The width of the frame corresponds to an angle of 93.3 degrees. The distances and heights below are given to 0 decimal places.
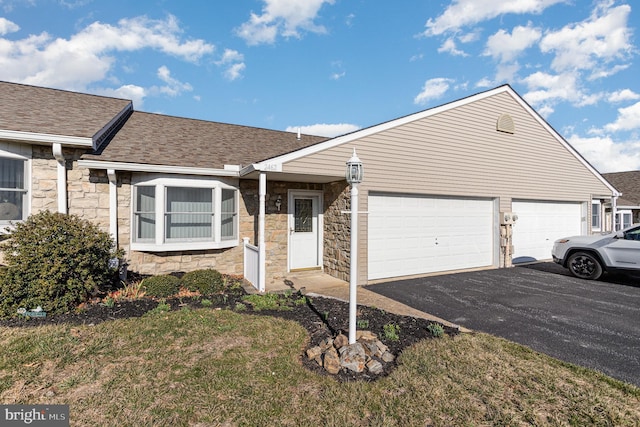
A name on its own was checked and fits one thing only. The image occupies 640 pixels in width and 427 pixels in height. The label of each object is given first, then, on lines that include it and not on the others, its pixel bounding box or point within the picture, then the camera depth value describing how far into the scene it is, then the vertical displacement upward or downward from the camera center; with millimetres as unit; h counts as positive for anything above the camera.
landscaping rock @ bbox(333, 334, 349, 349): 3777 -1593
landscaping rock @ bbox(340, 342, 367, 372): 3397 -1639
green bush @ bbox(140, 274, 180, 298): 6172 -1488
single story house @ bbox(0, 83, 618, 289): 6617 +809
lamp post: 3763 -139
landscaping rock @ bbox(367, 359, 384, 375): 3387 -1716
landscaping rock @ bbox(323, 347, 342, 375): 3395 -1681
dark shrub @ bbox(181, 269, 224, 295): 6457 -1451
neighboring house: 15531 +774
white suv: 7602 -982
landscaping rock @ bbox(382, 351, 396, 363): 3629 -1722
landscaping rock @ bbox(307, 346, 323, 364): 3672 -1694
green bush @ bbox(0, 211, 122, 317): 4934 -882
